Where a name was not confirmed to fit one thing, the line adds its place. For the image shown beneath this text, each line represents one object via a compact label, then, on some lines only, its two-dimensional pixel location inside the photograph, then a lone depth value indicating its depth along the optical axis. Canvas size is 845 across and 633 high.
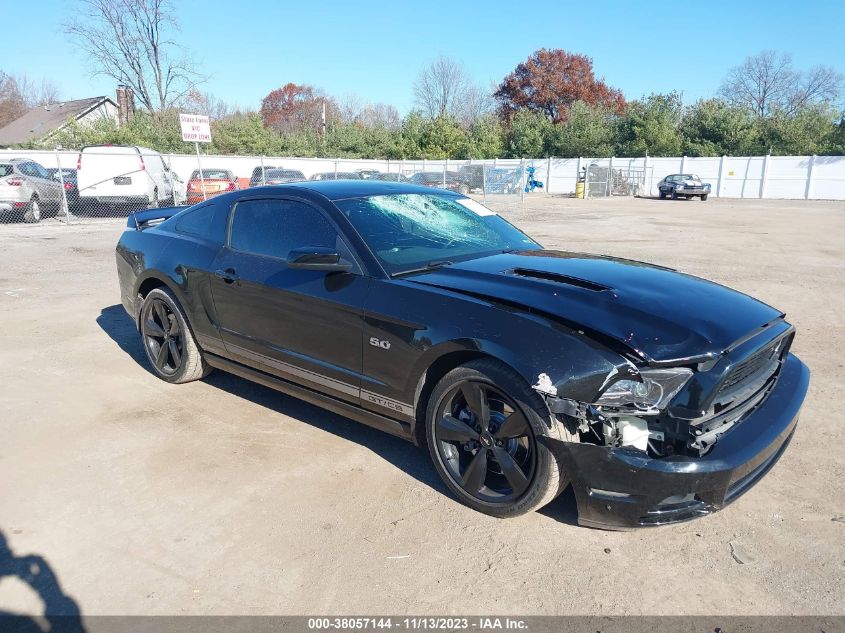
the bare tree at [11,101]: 65.12
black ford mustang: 2.57
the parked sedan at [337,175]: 23.10
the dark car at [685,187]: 34.12
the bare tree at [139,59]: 42.31
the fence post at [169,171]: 19.16
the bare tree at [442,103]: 66.00
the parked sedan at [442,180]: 27.20
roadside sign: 15.98
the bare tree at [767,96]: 64.94
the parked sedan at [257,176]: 20.89
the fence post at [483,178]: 27.53
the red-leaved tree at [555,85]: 67.00
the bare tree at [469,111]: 68.06
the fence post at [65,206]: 16.81
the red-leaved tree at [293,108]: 77.00
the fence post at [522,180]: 28.53
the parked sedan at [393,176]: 24.47
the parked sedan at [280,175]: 20.80
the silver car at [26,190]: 15.96
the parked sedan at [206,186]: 18.65
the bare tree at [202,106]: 46.38
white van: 18.25
